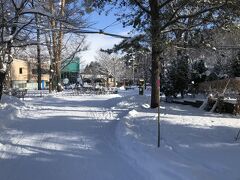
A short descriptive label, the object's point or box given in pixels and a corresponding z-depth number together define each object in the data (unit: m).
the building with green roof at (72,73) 46.56
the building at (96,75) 48.87
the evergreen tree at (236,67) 16.93
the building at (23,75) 43.30
